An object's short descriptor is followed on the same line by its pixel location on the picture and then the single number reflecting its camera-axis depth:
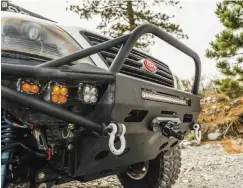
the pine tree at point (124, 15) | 15.23
